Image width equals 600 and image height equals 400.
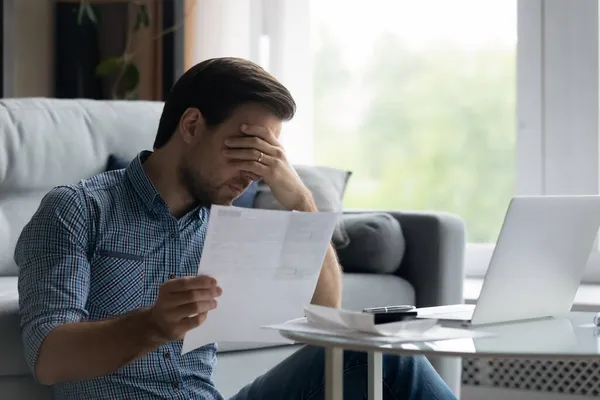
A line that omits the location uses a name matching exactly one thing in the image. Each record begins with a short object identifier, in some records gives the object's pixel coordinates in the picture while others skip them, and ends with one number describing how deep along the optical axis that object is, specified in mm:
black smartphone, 2465
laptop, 2552
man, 2635
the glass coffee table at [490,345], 2382
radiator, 4130
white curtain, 5306
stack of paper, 2454
